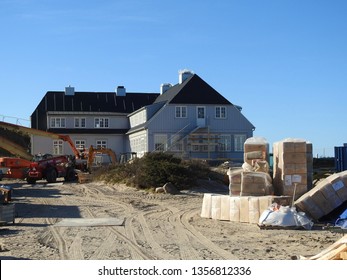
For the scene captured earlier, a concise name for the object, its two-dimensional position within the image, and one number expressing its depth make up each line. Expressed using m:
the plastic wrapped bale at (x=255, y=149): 19.69
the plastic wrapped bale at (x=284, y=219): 14.78
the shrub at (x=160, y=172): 28.30
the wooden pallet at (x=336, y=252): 8.14
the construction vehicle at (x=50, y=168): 35.91
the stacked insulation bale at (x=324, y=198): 15.88
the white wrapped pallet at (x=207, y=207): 17.73
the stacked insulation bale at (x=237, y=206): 15.88
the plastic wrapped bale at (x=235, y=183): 17.80
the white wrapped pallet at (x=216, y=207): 17.33
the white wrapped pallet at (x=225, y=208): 16.97
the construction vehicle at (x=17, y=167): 35.49
